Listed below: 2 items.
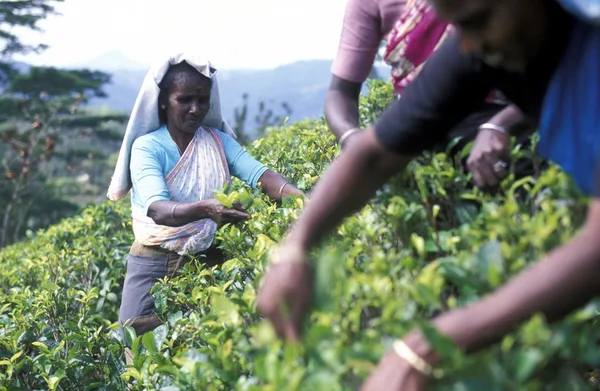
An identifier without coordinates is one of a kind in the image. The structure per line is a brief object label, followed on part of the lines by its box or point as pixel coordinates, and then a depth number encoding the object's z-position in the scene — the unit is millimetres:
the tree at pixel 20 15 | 25250
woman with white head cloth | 3855
